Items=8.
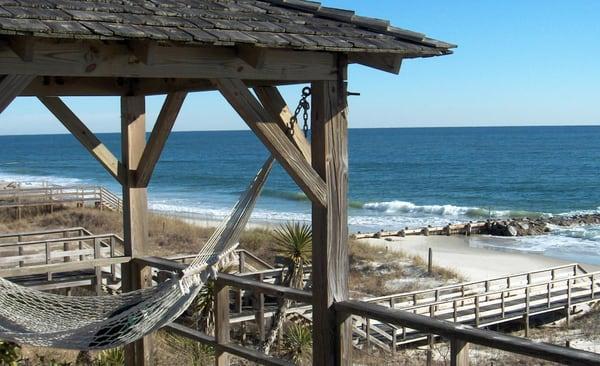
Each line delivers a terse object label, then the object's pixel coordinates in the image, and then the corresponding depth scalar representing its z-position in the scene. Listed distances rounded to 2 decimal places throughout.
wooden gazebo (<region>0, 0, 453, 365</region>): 2.85
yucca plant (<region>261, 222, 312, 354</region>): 8.98
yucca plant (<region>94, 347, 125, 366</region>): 5.32
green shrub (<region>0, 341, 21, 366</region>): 3.89
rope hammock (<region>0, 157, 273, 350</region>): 3.57
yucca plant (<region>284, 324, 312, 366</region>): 7.93
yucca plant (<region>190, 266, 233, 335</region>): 8.56
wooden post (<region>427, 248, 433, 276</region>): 17.46
